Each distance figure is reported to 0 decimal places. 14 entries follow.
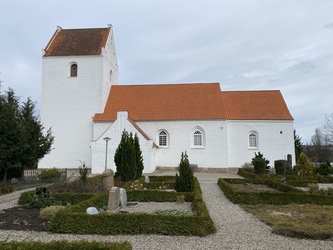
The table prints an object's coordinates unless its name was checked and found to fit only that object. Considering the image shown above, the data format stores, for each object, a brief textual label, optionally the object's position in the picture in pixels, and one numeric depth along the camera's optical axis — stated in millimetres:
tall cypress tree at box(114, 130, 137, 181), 14891
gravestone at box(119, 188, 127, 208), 9656
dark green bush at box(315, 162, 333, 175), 19344
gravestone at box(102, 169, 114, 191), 11930
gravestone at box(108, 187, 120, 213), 8215
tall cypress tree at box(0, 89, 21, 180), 13750
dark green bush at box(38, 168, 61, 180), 16312
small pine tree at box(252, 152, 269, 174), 19031
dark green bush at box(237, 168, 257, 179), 16944
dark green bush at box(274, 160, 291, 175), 19406
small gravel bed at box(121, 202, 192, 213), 9218
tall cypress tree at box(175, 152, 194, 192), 11703
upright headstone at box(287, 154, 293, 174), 19856
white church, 23594
